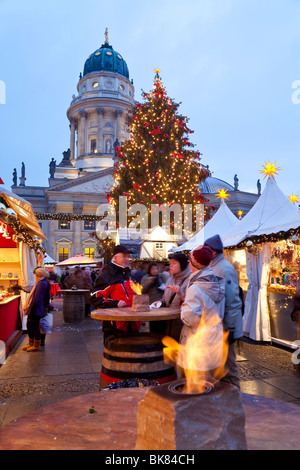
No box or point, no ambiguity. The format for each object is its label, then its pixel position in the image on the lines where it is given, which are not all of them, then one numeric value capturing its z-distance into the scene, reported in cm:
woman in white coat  318
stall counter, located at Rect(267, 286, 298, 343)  787
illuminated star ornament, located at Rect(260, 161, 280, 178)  1029
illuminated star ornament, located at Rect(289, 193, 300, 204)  1098
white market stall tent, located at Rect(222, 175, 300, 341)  858
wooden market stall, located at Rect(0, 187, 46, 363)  791
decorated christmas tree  1873
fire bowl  127
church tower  6431
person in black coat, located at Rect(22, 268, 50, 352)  784
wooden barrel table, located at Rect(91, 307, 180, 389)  336
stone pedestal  118
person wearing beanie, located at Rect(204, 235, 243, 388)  383
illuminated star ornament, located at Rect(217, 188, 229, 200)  1438
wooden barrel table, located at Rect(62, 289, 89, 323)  1233
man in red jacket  429
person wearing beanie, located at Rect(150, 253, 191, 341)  462
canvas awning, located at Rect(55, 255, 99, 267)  1872
